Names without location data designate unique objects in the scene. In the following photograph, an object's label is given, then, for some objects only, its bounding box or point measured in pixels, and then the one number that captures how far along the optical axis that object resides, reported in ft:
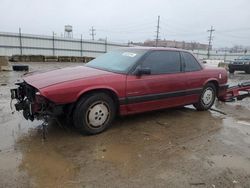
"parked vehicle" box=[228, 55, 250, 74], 58.90
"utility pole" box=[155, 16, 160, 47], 165.81
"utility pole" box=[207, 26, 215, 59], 196.42
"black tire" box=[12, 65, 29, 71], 44.16
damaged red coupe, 12.72
